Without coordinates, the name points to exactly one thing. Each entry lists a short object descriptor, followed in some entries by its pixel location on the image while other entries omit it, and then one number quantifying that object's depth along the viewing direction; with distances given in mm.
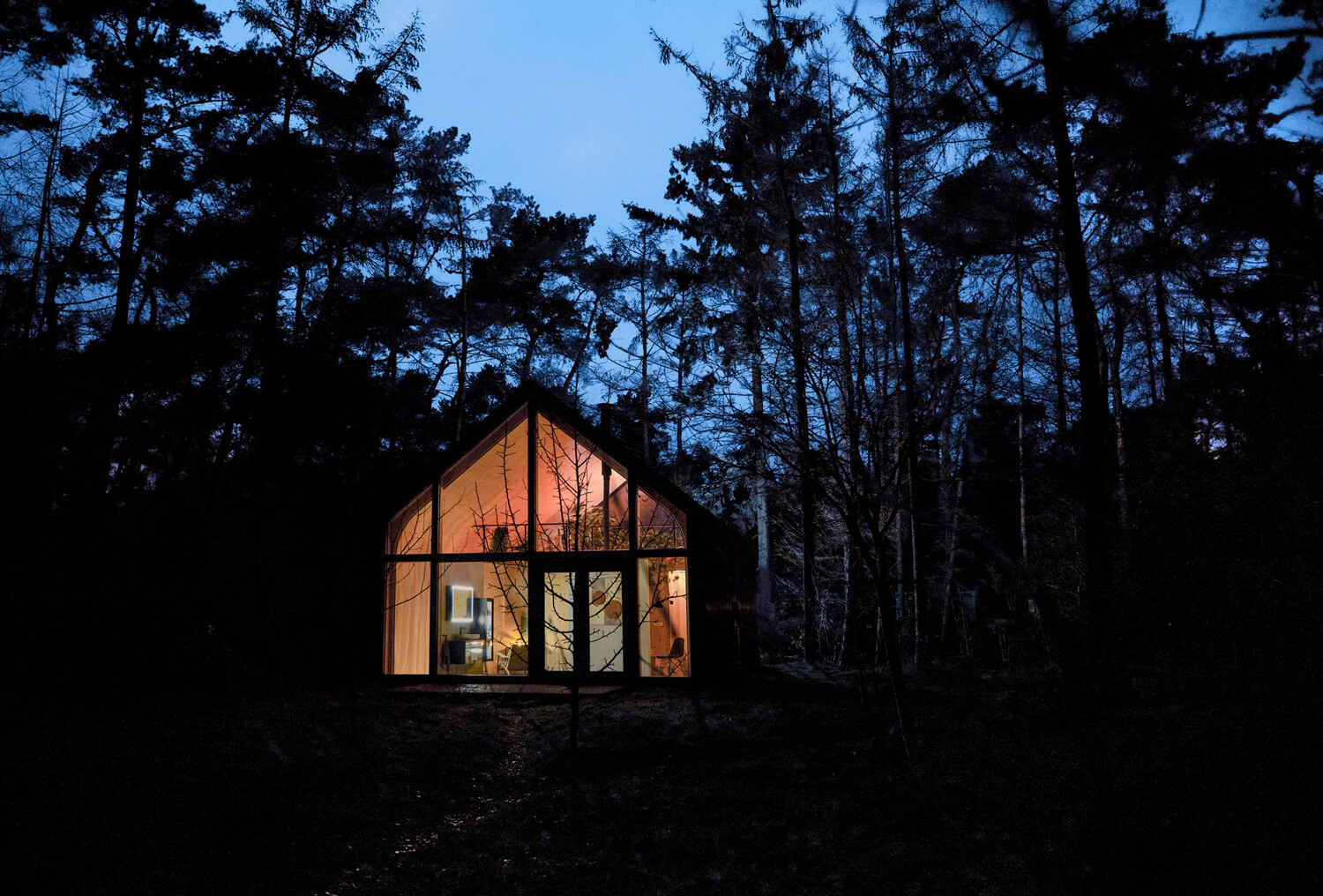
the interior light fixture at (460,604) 14688
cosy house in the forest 13516
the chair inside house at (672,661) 13531
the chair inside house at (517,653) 14359
